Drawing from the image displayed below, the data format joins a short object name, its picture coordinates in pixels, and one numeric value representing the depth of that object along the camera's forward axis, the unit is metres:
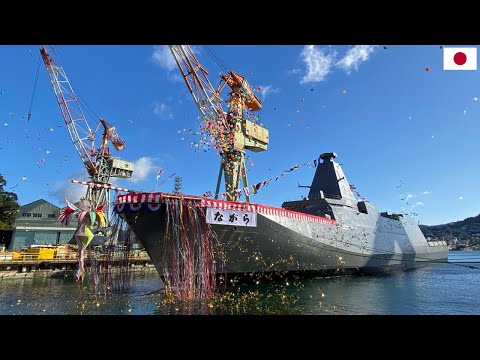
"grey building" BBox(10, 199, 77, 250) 45.97
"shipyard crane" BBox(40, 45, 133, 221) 50.41
